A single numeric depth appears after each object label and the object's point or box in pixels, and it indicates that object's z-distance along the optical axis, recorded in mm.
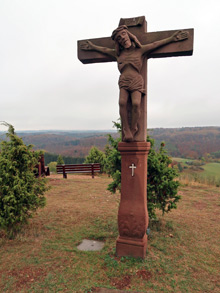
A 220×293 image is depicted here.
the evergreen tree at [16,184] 4051
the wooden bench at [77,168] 13523
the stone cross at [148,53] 3553
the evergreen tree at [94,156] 17219
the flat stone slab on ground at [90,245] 3880
